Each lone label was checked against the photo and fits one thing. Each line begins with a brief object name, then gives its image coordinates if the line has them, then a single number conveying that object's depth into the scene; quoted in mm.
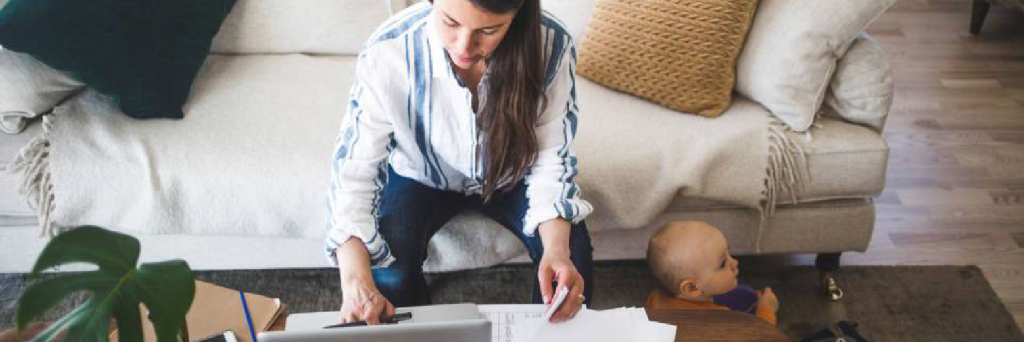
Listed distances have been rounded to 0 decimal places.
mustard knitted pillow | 1512
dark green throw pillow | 1347
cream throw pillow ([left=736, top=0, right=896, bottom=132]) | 1451
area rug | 1641
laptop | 807
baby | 1397
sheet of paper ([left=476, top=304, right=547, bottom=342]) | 1039
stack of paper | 1036
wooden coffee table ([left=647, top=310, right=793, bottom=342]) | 1074
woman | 1115
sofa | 1447
